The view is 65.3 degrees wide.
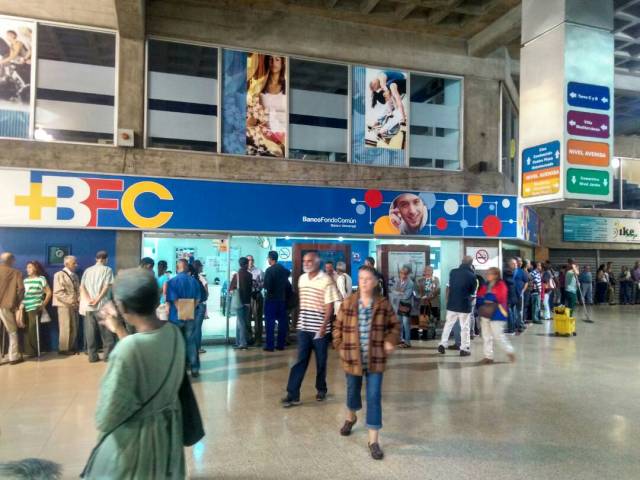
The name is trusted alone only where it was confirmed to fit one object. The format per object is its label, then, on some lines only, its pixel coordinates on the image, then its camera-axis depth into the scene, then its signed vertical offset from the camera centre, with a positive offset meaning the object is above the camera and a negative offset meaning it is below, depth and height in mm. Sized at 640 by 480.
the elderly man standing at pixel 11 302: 8219 -976
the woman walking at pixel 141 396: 2004 -631
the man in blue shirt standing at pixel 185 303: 7137 -836
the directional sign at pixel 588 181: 7816 +1073
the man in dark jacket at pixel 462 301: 8984 -966
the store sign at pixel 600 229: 21047 +860
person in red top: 8570 -1164
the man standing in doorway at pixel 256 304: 10070 -1210
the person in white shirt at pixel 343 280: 9469 -660
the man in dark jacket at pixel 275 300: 9383 -1033
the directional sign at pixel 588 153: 7840 +1523
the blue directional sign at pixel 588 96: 7914 +2449
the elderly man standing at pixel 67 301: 8844 -1025
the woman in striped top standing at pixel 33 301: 8688 -1020
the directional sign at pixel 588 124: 7871 +1992
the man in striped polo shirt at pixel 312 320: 5820 -867
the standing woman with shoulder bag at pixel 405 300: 9867 -1058
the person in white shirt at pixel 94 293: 8562 -853
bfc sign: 9273 +806
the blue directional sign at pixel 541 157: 7883 +1498
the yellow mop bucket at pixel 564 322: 11570 -1720
